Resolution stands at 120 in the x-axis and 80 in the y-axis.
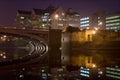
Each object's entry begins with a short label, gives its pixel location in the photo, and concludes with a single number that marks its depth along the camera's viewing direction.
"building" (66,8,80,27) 148.75
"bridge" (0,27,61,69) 41.30
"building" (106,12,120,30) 179.62
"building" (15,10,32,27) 145.31
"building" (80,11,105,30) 177.38
